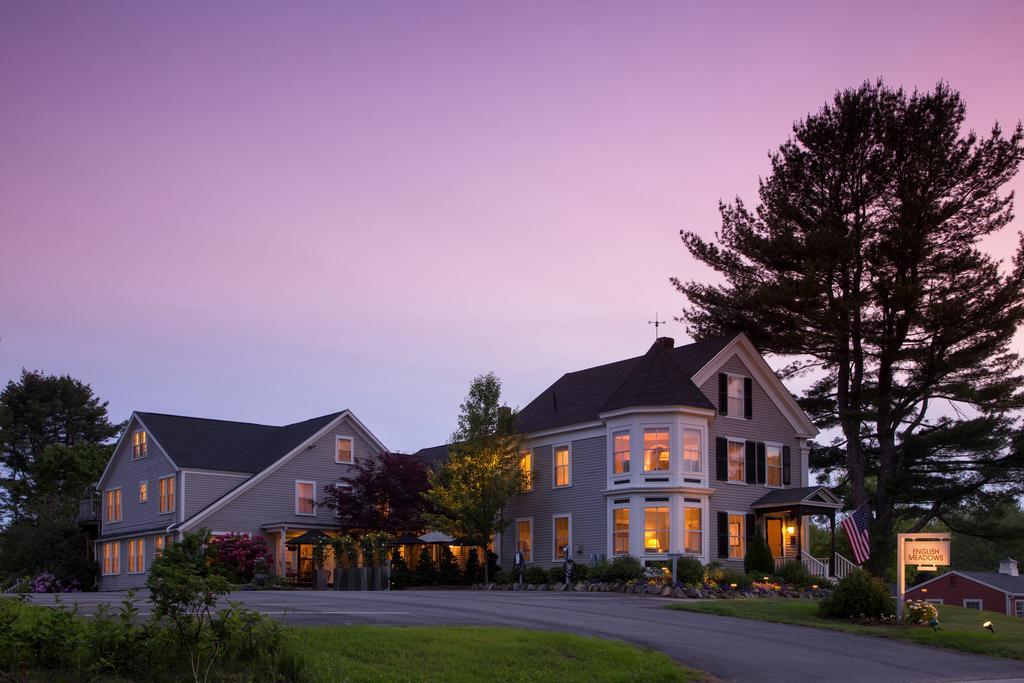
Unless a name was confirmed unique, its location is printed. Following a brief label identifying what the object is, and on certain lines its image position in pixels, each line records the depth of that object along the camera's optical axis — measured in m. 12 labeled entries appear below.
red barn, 62.88
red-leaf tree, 47.19
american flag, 27.73
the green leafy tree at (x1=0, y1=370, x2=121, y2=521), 72.81
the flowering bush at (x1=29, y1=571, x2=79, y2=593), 50.34
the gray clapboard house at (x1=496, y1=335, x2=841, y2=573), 39.31
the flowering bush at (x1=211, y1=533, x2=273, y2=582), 43.78
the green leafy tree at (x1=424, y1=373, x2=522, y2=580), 42.94
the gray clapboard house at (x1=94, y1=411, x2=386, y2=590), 47.81
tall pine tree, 44.84
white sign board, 24.61
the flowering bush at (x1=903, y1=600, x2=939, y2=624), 24.97
